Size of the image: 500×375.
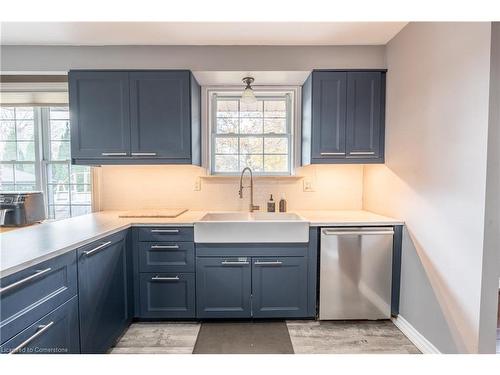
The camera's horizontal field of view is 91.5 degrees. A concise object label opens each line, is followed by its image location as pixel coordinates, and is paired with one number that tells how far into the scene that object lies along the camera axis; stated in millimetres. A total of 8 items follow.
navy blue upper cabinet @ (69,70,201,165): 2127
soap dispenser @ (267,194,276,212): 2518
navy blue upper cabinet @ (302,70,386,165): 2162
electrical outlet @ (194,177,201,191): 2594
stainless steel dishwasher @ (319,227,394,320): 1955
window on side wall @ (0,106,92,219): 2545
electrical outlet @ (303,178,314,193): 2622
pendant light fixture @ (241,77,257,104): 2123
